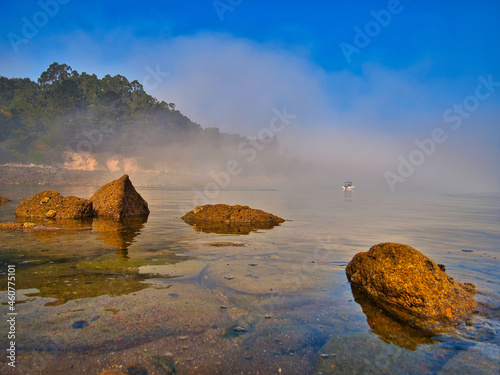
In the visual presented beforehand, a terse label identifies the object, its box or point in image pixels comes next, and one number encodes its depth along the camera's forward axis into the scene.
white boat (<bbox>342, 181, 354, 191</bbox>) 87.31
